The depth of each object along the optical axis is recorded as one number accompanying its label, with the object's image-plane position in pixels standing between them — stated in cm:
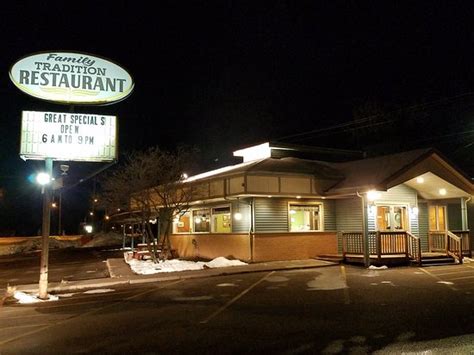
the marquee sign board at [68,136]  1502
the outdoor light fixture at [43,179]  1479
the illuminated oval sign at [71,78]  1486
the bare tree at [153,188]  2388
